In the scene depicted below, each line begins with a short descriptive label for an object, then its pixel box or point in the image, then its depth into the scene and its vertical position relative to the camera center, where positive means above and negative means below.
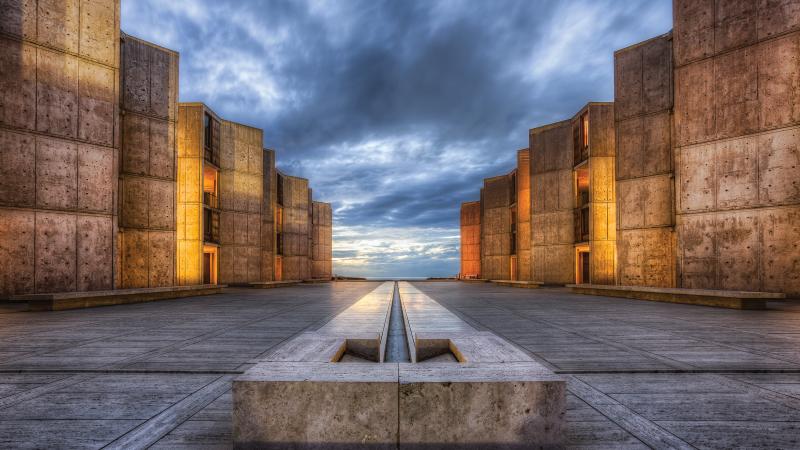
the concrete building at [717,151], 13.44 +3.29
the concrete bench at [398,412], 2.31 -1.00
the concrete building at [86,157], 12.83 +3.18
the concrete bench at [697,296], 10.60 -1.80
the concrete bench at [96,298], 10.62 -1.67
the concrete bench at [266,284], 22.83 -2.52
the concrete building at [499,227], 33.44 +1.11
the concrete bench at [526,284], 23.19 -2.65
